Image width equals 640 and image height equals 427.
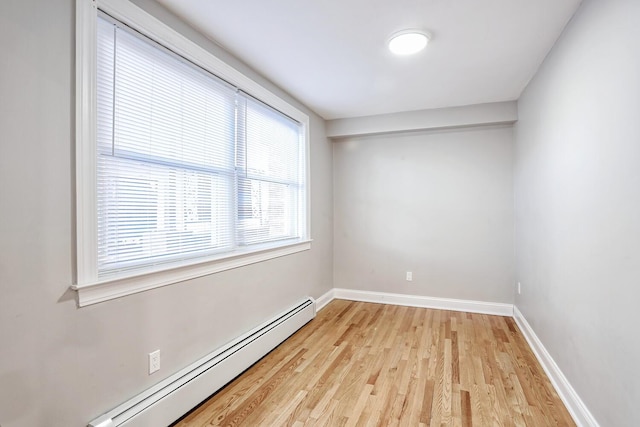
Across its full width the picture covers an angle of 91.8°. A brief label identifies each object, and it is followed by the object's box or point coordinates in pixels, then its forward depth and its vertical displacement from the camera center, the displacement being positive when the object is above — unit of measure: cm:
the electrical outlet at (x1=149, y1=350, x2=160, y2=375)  180 -86
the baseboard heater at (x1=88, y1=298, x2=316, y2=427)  162 -106
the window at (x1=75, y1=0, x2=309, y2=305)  151 +34
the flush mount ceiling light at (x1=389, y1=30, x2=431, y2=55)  216 +124
